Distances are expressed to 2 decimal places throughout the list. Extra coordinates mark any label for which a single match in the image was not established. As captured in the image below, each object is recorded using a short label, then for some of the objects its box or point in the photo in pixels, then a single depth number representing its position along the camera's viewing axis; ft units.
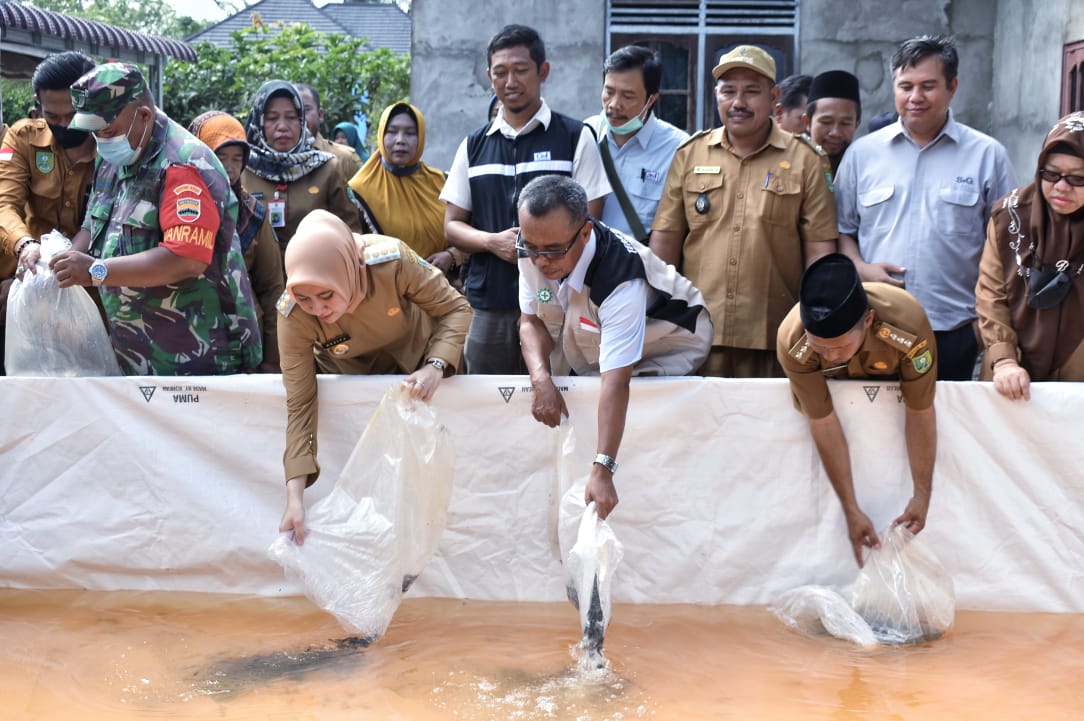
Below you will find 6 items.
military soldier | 13.41
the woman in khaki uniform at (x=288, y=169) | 18.02
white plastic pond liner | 13.44
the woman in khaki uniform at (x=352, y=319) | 12.19
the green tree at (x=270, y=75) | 54.44
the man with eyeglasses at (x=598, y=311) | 12.20
